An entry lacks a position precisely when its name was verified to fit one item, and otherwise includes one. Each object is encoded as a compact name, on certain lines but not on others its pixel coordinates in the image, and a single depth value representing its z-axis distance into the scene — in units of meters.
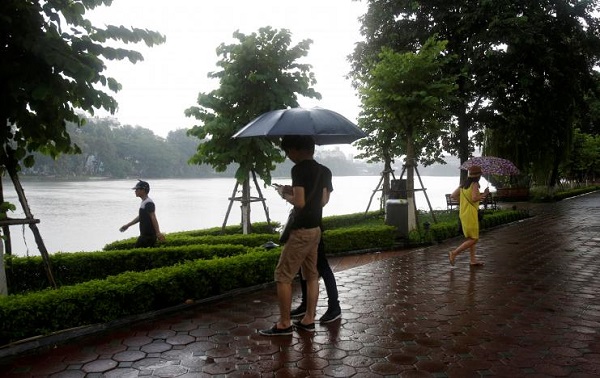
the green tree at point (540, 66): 18.23
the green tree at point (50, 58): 4.31
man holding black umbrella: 4.22
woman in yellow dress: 7.64
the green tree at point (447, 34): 19.27
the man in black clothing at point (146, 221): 7.28
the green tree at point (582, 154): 34.06
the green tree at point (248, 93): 11.01
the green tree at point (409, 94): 11.63
